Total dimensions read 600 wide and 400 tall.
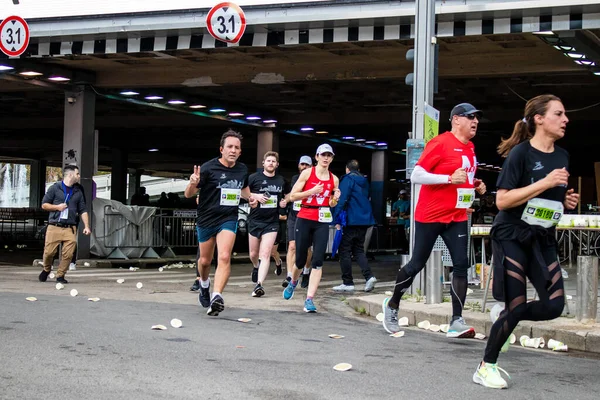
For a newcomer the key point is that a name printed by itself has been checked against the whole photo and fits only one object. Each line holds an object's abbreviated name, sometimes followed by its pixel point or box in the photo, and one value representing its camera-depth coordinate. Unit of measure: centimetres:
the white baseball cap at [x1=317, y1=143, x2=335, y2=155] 1102
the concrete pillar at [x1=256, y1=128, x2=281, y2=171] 2756
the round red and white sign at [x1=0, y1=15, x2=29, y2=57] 1702
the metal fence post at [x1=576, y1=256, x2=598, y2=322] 880
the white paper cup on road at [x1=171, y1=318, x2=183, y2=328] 835
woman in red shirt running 1050
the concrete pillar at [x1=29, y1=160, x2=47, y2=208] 5362
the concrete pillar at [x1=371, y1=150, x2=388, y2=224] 3516
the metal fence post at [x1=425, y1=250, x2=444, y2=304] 1020
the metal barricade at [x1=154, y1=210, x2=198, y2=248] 2252
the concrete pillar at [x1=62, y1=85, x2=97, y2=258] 2009
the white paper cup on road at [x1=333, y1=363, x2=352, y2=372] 630
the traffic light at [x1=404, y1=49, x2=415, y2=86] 1165
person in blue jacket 1381
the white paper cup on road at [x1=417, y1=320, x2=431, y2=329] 917
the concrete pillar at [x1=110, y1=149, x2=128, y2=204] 4234
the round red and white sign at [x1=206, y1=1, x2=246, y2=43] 1495
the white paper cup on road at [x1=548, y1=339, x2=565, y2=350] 807
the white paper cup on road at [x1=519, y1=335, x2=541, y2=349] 818
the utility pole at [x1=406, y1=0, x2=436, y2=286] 1111
